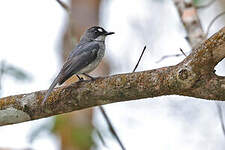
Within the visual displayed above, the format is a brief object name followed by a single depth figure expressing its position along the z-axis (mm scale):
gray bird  9508
